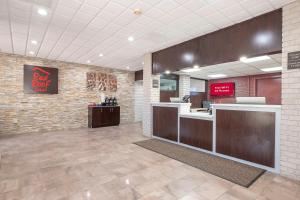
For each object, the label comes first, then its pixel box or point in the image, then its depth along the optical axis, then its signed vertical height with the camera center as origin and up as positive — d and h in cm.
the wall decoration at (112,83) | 814 +86
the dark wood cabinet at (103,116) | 717 -81
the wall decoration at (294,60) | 257 +69
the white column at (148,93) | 552 +23
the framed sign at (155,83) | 554 +59
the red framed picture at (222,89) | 894 +68
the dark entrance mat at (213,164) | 262 -130
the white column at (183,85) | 854 +81
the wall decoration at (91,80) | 743 +91
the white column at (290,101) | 258 +0
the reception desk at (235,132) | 288 -72
